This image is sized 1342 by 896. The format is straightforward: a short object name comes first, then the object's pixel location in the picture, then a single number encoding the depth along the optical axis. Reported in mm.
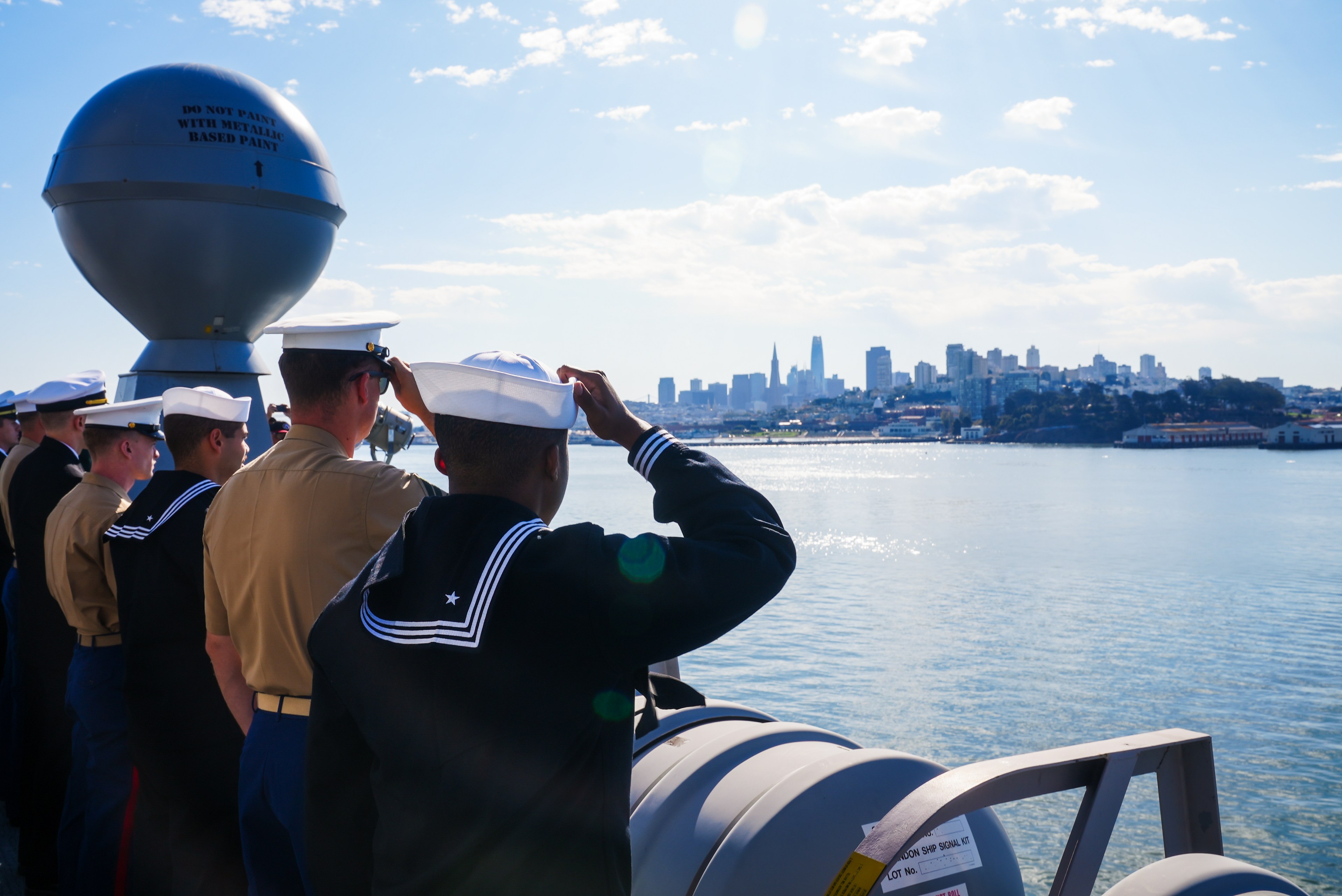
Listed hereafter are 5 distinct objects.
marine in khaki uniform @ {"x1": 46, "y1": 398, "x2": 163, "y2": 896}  3842
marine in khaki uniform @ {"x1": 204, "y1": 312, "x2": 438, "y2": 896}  2588
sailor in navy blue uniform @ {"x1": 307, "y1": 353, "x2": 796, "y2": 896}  1611
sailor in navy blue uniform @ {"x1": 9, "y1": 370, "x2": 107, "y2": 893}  4730
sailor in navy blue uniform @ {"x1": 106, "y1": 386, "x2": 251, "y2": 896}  3307
